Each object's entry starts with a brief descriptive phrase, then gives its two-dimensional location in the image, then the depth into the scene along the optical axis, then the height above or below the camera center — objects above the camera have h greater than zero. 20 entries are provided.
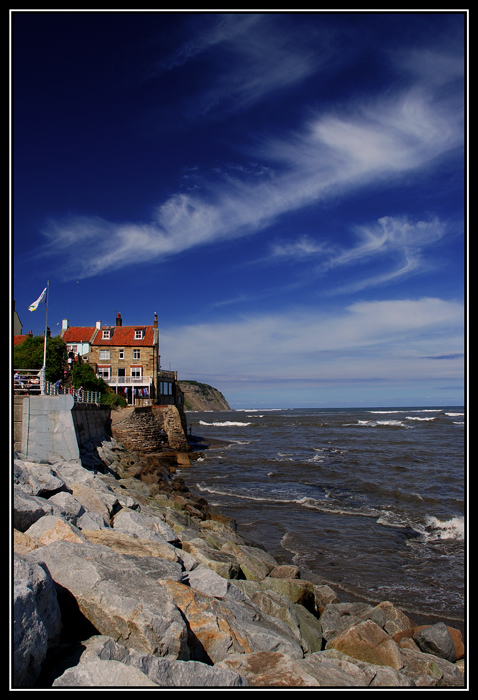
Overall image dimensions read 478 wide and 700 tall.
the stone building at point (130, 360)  38.25 +0.78
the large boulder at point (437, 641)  6.90 -4.70
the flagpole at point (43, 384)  15.38 -0.57
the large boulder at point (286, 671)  4.23 -3.28
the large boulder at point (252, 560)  9.09 -4.60
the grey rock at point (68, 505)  7.86 -2.65
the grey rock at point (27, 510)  6.59 -2.34
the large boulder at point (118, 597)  4.33 -2.61
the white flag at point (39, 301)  16.36 +2.72
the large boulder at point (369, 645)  6.25 -4.38
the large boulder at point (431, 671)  5.93 -4.58
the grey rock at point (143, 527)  8.54 -3.43
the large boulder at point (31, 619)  3.49 -2.29
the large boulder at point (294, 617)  6.58 -4.24
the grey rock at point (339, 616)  7.49 -4.83
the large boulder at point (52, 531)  6.11 -2.46
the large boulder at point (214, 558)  8.11 -4.01
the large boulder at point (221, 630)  4.88 -3.32
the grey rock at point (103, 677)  3.61 -2.72
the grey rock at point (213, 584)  6.51 -3.50
